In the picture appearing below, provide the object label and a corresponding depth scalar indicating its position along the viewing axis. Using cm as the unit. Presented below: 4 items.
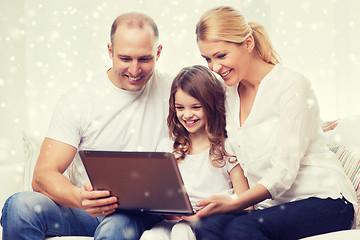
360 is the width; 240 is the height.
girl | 224
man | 220
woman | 200
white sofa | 225
